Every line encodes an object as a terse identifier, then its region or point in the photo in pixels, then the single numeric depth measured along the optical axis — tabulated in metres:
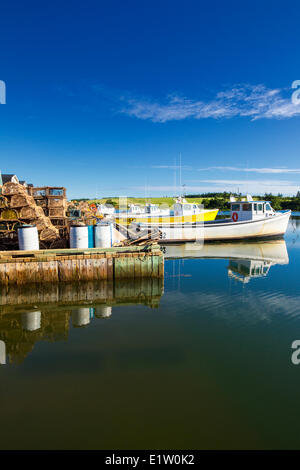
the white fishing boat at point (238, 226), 26.91
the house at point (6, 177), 46.05
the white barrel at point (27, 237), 12.88
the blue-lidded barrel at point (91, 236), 13.83
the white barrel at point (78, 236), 13.44
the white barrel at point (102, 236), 13.86
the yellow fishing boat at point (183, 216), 32.91
